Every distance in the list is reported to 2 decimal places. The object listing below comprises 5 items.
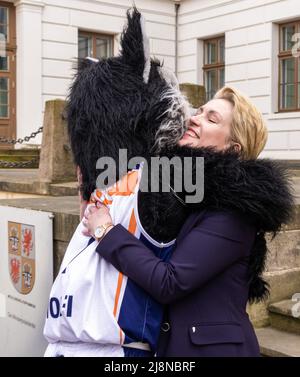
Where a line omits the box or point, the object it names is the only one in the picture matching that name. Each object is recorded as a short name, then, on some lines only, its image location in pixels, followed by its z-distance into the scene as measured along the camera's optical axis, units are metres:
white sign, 2.64
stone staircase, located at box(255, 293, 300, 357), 2.62
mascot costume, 1.66
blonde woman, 1.61
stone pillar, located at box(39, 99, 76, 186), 5.56
